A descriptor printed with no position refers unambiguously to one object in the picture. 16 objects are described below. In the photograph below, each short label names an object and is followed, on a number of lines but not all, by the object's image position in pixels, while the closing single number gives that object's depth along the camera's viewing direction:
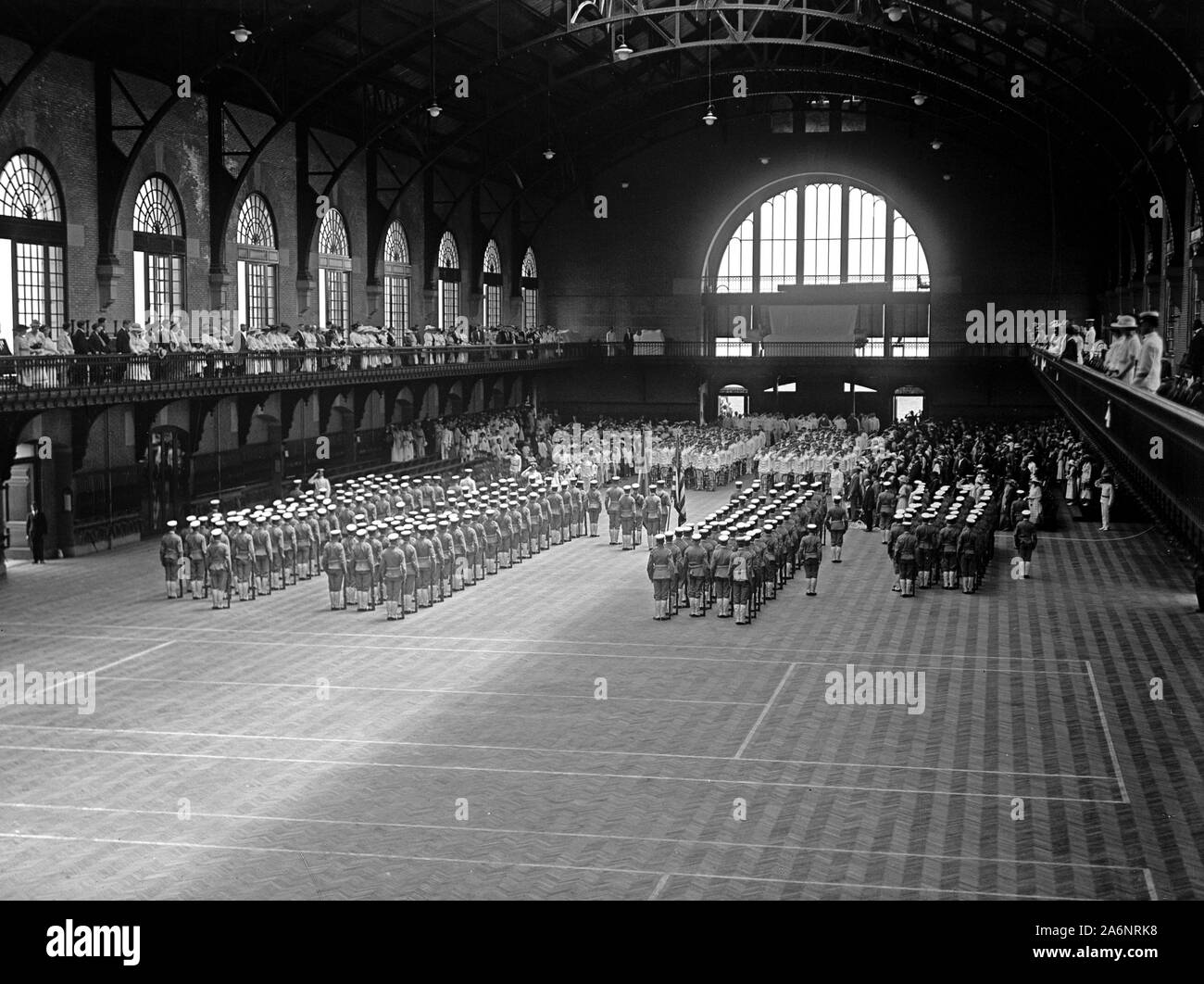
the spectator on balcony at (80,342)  31.27
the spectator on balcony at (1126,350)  18.66
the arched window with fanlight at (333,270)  48.12
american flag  38.59
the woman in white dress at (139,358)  32.19
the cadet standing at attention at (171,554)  28.14
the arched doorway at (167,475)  37.78
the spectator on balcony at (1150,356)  15.98
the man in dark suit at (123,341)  32.94
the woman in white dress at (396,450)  49.12
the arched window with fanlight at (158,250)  37.31
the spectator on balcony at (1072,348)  31.03
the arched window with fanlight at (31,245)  32.34
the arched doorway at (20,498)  33.06
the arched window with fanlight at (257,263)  42.59
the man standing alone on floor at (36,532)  32.91
